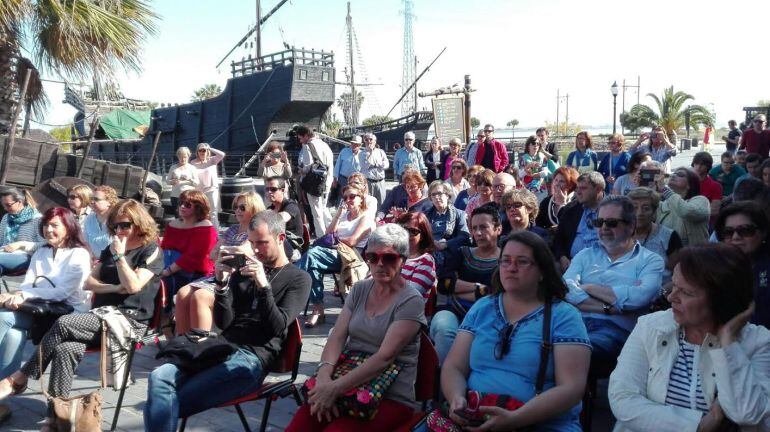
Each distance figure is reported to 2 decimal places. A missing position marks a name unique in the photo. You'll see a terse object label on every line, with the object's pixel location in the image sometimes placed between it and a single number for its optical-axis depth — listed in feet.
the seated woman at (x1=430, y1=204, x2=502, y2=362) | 14.35
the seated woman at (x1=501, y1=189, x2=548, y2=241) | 17.25
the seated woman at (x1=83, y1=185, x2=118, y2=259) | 20.70
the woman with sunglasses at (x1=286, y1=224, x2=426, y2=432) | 10.46
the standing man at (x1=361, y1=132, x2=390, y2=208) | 38.37
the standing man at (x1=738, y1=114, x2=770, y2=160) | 37.27
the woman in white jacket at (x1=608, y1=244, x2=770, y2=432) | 8.11
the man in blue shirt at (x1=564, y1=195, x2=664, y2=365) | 12.48
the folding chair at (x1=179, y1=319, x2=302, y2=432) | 11.89
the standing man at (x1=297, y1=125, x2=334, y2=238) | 32.76
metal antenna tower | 237.45
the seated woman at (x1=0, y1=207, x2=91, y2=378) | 15.47
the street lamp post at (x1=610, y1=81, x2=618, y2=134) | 79.27
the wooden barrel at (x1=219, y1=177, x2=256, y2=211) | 42.04
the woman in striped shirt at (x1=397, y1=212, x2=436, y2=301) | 14.35
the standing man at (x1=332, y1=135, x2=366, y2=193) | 37.68
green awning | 89.40
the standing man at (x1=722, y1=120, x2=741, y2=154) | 42.63
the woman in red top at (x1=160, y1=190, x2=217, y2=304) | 18.65
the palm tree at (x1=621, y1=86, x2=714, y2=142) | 127.24
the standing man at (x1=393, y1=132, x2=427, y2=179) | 41.06
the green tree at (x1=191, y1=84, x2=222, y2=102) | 205.91
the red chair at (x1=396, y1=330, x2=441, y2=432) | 11.16
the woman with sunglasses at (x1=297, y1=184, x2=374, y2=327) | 21.16
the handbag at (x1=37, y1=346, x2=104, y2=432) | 12.75
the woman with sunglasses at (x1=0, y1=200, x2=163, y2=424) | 14.07
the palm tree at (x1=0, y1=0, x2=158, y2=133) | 31.60
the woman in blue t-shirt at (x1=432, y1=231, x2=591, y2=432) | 9.11
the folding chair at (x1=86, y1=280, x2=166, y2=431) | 14.12
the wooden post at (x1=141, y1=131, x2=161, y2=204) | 35.42
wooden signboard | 56.13
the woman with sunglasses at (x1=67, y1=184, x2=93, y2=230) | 22.47
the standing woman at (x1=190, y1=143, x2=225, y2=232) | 35.44
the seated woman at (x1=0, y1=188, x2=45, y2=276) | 21.94
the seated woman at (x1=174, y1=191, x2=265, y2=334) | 13.05
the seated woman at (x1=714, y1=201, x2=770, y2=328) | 11.50
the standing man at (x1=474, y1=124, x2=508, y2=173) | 38.58
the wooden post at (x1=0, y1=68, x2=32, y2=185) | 32.60
